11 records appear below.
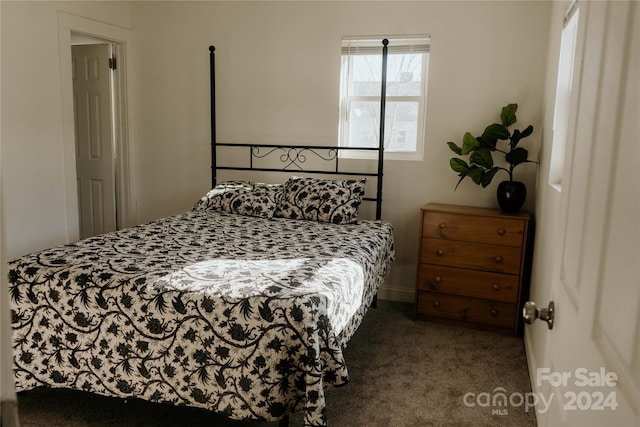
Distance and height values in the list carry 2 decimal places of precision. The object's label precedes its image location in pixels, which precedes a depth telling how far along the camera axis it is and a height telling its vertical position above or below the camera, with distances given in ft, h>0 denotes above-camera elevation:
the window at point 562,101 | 8.13 +0.64
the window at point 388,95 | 11.96 +0.96
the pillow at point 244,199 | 11.44 -1.56
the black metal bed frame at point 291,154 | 12.04 -0.56
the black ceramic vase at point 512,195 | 10.52 -1.16
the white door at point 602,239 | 1.98 -0.46
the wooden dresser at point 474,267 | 10.22 -2.66
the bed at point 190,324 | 5.71 -2.31
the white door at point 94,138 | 13.84 -0.33
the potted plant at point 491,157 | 10.48 -0.38
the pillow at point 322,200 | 11.06 -1.49
